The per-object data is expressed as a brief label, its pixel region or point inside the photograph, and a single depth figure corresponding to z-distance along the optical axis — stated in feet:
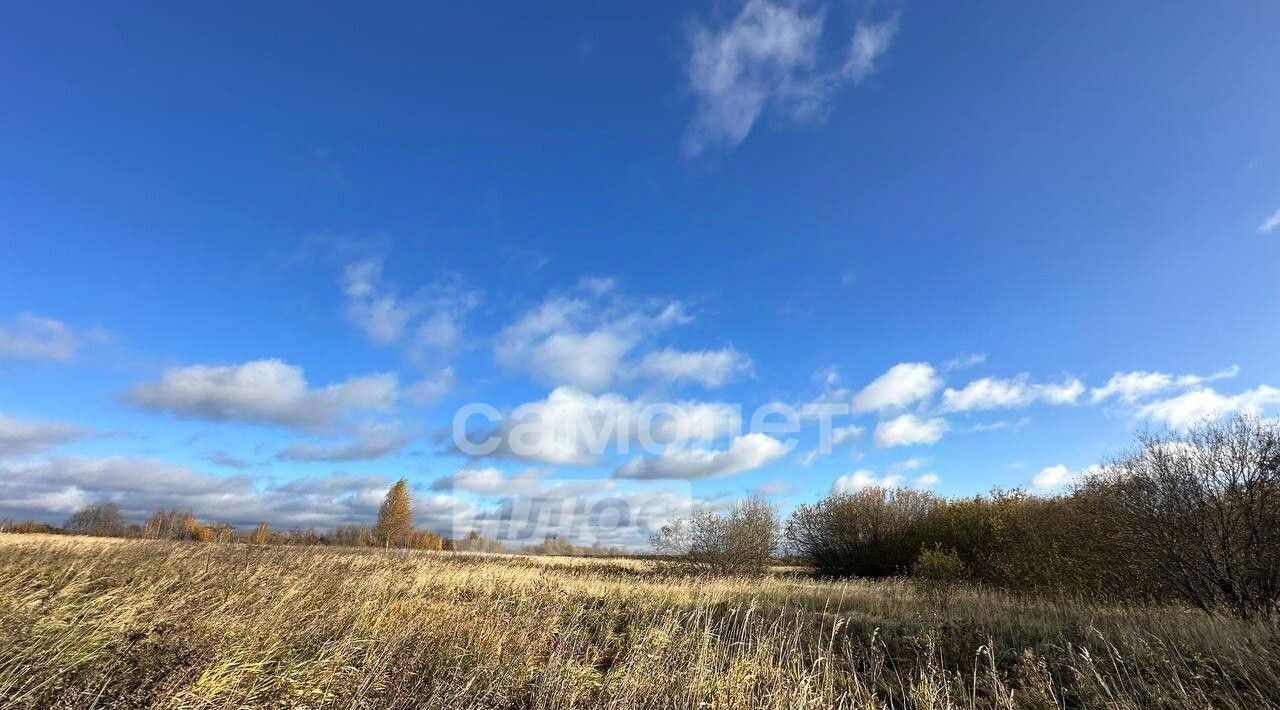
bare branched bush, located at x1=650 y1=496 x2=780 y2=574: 90.79
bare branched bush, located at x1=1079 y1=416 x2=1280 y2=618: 42.83
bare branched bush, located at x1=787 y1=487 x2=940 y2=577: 116.37
